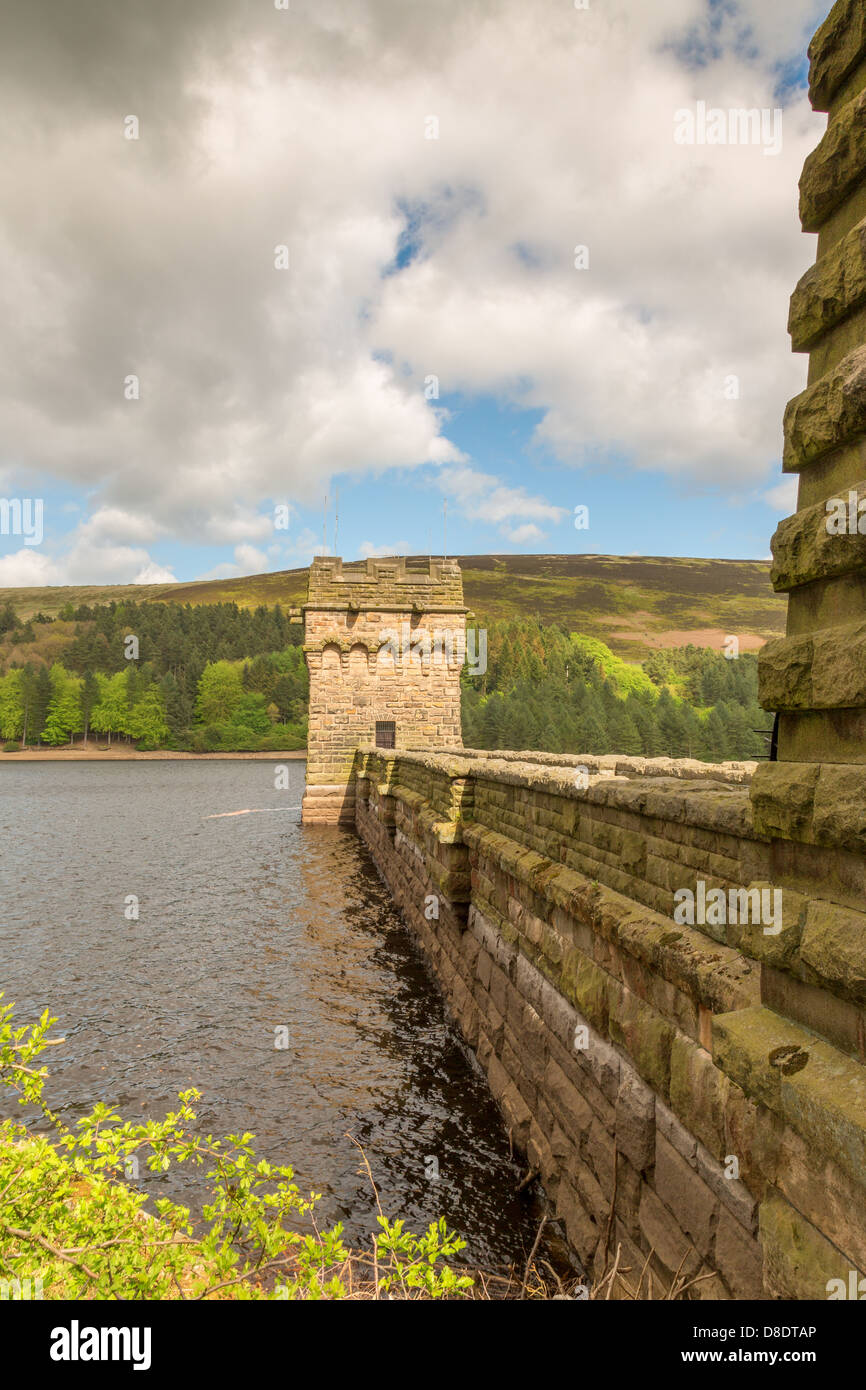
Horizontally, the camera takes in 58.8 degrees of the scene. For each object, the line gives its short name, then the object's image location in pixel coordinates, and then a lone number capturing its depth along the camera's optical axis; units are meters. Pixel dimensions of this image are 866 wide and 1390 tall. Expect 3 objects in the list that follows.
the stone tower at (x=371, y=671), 29.41
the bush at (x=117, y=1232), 3.25
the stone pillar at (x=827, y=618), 2.42
